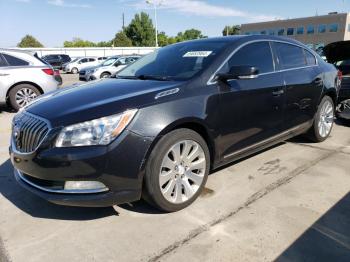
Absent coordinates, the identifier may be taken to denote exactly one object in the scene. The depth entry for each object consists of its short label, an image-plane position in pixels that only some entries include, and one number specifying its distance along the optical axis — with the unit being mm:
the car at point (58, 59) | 31731
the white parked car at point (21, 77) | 8297
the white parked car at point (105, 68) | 18625
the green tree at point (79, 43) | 94188
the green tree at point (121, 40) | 68438
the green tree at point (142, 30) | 71938
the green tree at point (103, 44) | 88656
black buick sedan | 2752
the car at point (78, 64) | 29016
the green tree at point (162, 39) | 88362
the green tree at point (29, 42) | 82625
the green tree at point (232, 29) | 105088
